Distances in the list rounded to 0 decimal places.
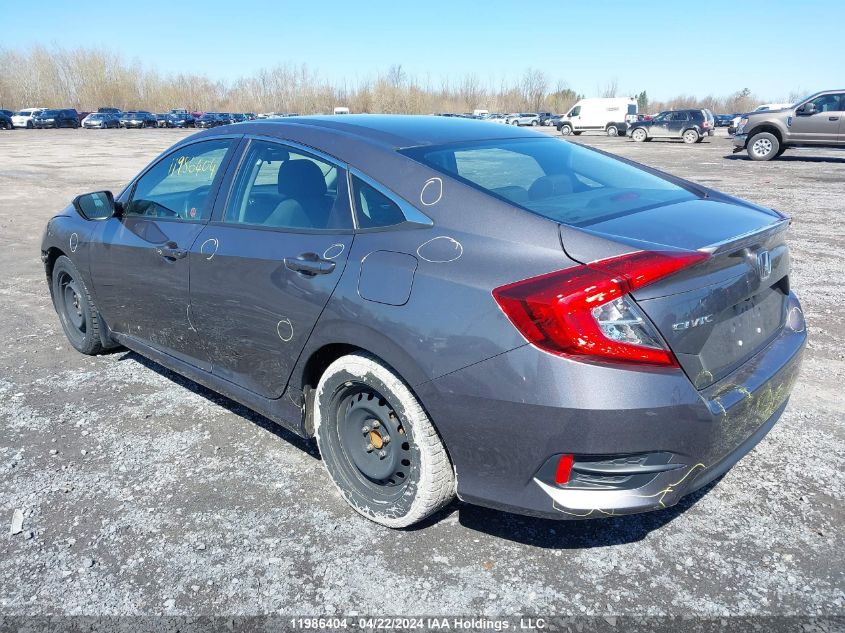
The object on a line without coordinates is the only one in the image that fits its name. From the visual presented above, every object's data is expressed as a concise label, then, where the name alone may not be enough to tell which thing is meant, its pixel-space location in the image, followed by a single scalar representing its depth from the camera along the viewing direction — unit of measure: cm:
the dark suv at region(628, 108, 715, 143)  3319
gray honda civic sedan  200
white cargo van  4234
